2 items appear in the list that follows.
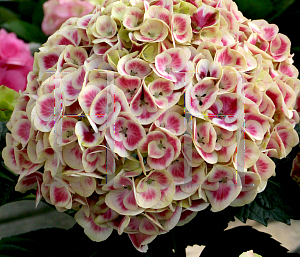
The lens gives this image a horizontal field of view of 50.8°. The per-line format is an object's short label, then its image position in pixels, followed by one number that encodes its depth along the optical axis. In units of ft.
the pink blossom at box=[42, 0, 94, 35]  2.49
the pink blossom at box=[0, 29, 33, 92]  2.37
